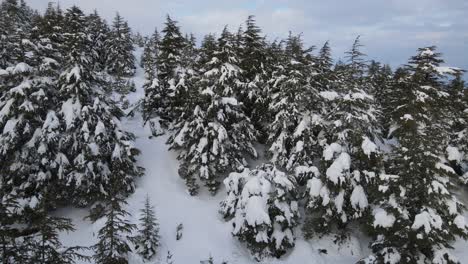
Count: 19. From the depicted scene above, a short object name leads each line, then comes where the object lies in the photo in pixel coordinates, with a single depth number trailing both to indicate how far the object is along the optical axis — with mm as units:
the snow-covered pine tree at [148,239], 17406
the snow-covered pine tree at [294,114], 20438
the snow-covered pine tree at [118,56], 41969
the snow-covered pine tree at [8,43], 19005
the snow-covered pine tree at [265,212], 17547
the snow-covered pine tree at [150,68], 29006
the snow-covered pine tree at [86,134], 19219
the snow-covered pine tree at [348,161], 17750
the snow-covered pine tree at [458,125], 21859
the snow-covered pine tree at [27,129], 18156
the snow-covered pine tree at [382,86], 28266
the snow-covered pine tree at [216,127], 21500
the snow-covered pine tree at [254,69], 24891
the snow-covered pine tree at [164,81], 27656
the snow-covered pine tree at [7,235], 7120
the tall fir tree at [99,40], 40309
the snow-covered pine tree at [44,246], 7476
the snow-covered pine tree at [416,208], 13852
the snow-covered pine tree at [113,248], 10070
